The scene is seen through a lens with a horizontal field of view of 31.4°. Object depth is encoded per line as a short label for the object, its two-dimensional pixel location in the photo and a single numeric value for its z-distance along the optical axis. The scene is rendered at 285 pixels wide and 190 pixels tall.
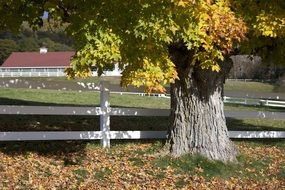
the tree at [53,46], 114.75
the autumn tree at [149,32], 8.41
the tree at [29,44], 113.03
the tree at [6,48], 105.12
